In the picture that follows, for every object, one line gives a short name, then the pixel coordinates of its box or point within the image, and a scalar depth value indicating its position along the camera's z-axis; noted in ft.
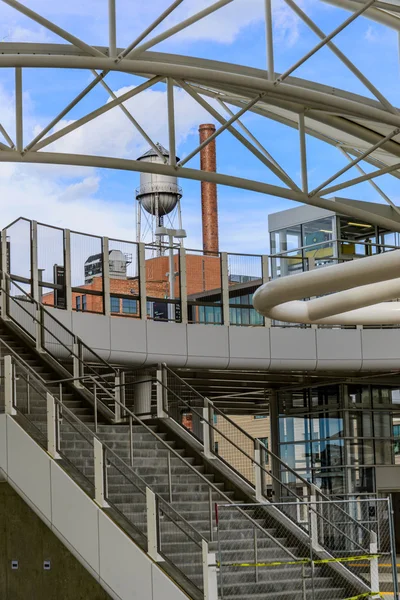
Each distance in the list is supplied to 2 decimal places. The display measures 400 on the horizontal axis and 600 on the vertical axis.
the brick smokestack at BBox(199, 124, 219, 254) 182.50
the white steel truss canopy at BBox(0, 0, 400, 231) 45.88
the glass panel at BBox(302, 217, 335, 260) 108.17
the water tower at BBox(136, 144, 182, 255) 188.75
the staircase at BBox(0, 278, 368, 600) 49.32
